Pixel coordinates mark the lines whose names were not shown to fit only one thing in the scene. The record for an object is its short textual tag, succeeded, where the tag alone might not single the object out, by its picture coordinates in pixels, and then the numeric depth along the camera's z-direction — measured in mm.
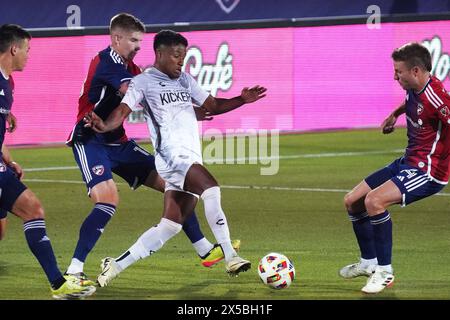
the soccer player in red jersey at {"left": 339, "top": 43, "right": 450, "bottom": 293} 18594
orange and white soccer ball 18719
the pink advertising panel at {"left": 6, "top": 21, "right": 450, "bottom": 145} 43531
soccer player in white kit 18875
